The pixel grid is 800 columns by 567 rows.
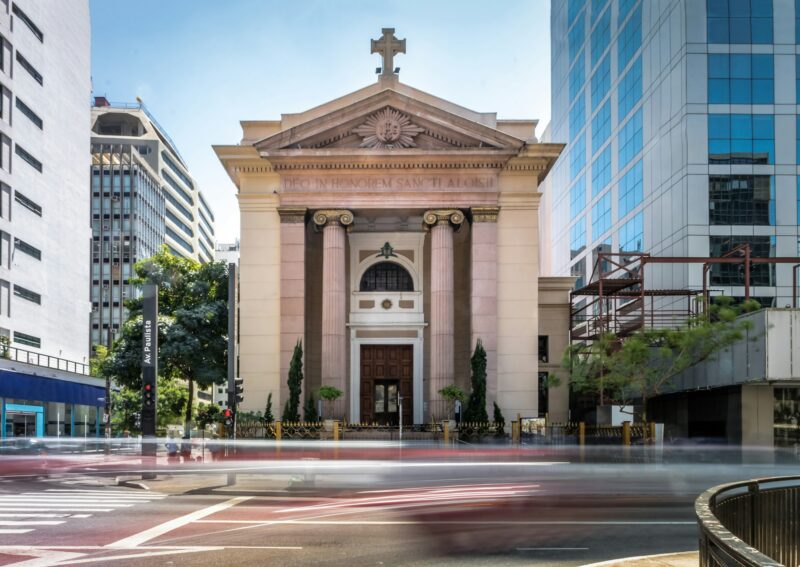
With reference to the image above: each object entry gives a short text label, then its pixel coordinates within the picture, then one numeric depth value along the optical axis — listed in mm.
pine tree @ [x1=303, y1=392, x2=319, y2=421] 39531
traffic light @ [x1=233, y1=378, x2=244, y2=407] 31141
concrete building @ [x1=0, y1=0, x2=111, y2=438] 55875
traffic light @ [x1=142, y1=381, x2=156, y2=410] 29812
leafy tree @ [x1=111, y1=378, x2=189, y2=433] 60125
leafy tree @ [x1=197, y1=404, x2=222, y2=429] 43922
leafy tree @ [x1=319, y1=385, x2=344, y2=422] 39125
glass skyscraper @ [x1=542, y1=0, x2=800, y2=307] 49281
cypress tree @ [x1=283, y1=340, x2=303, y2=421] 39156
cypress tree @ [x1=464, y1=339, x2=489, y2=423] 39094
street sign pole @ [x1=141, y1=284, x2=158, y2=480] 29109
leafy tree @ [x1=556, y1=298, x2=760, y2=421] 32844
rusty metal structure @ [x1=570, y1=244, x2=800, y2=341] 41469
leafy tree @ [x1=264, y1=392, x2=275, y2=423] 39594
